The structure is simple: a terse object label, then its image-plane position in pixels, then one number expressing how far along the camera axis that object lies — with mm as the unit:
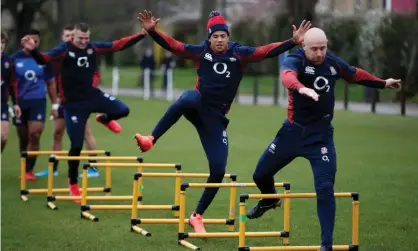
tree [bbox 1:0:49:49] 54438
